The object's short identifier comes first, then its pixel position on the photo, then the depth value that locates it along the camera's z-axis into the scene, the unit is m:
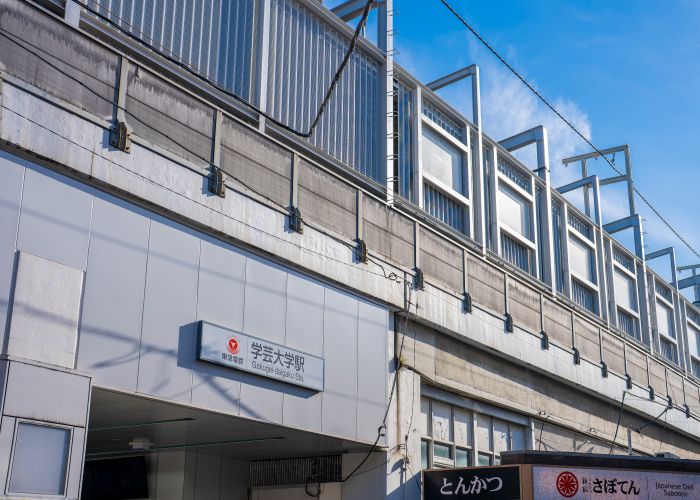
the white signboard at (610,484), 18.27
